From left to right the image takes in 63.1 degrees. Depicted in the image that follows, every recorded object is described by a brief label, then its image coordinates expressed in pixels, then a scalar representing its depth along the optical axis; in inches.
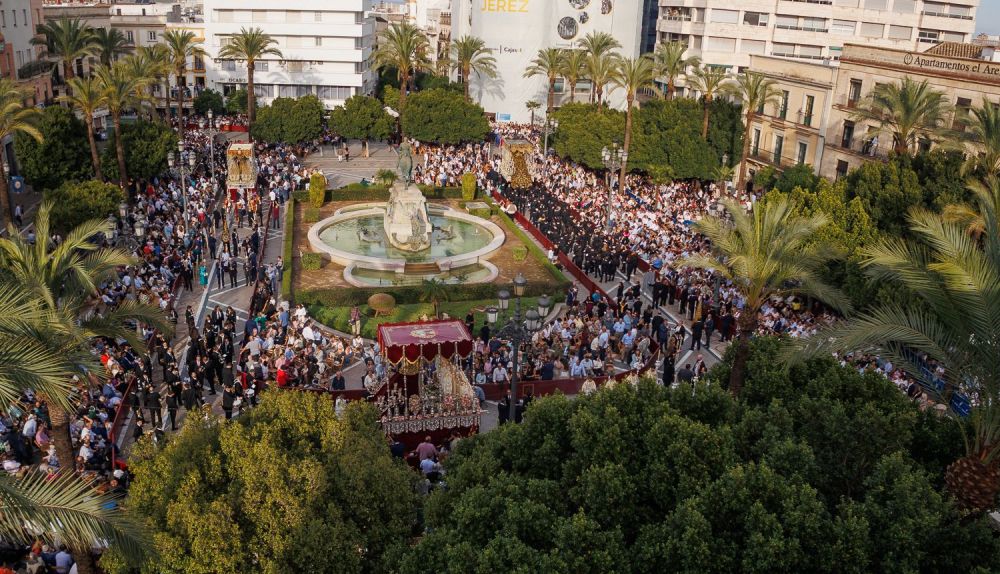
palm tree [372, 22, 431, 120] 2175.2
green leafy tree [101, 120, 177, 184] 1446.9
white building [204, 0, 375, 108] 2571.4
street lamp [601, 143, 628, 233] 1358.3
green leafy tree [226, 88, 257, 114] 2475.4
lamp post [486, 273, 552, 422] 621.6
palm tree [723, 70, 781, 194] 1520.7
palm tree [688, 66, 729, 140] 1686.8
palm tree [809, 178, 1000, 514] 385.4
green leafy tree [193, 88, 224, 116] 2411.4
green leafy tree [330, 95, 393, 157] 2079.2
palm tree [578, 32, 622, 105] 2003.0
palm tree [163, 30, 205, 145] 1940.5
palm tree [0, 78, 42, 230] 1076.5
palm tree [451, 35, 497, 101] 2551.7
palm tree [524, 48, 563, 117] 2255.2
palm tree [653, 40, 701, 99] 1838.1
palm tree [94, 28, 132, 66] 1888.5
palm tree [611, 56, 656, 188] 1561.3
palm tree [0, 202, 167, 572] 473.4
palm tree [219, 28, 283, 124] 1962.4
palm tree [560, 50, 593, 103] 2164.1
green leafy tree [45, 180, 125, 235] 1117.7
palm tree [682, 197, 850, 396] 633.6
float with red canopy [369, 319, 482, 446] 716.0
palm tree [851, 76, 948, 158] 1206.3
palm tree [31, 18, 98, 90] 1622.8
